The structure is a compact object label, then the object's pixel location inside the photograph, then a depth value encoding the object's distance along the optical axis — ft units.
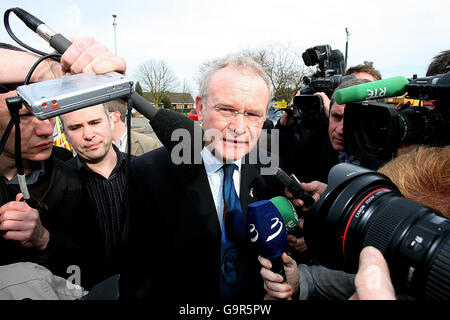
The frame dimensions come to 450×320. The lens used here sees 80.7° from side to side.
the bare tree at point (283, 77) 61.36
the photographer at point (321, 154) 6.45
